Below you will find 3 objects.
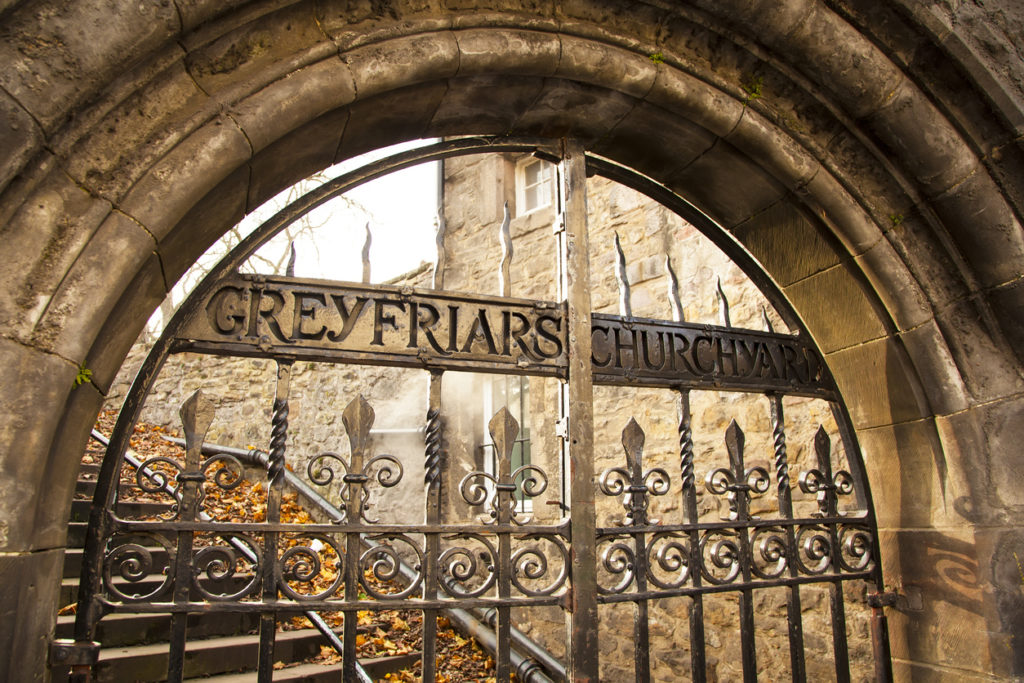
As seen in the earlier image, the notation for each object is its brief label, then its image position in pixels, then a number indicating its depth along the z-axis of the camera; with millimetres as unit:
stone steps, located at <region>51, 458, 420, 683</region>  3801
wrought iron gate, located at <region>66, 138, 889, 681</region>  1931
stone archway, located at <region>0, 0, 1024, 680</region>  1536
